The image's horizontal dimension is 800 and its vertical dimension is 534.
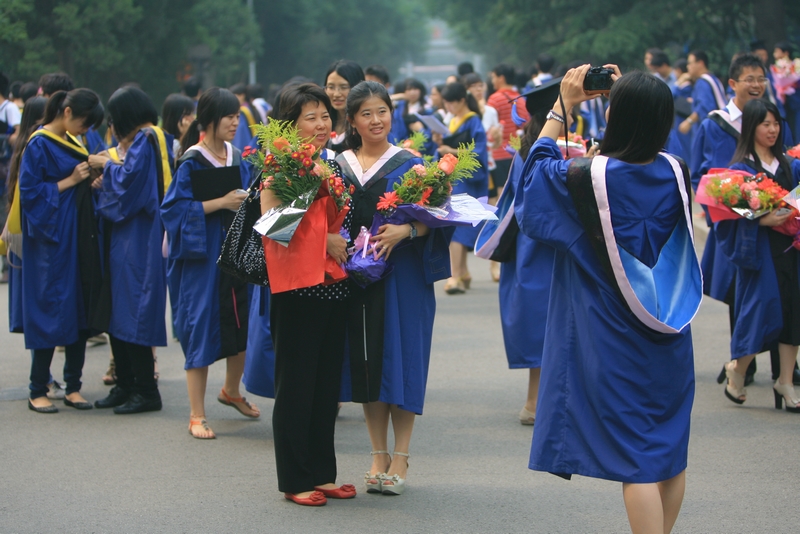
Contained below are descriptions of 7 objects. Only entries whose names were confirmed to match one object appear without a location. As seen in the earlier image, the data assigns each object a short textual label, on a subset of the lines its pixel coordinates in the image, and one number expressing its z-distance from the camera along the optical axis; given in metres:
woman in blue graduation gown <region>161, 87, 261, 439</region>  11.83
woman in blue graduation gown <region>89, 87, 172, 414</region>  12.92
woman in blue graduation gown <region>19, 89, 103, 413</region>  13.17
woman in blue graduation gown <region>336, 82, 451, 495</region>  9.76
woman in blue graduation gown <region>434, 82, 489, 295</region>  20.50
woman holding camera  7.35
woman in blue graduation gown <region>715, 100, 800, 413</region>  12.59
